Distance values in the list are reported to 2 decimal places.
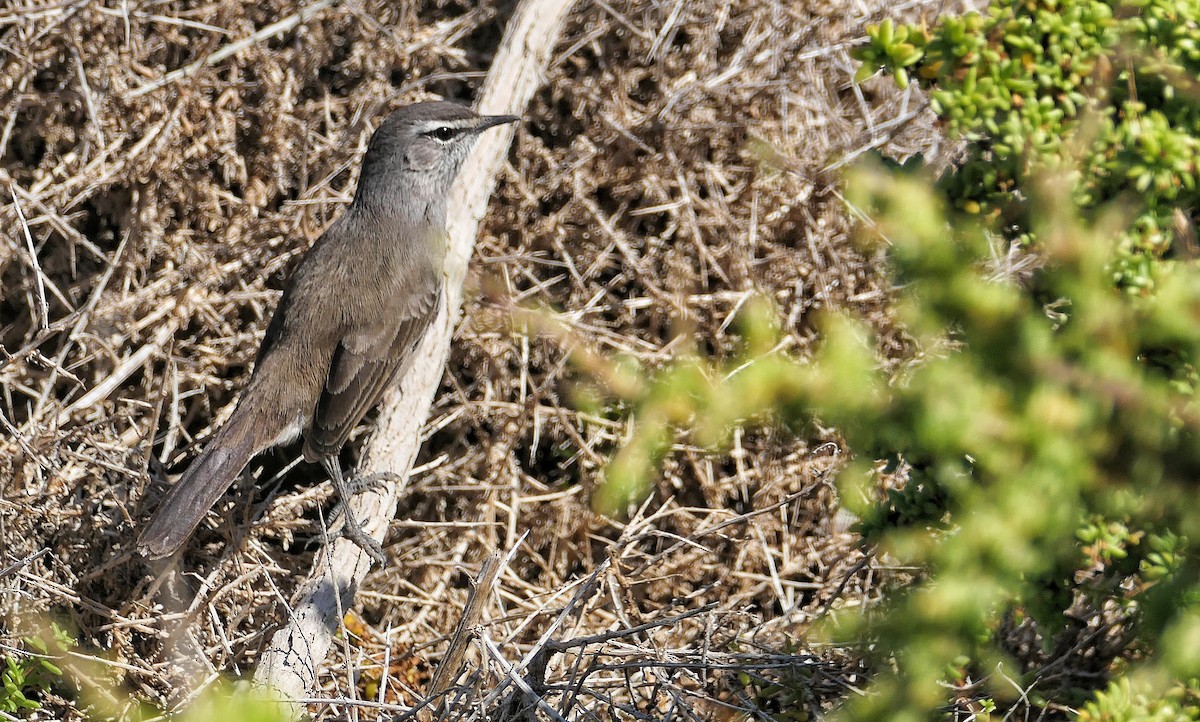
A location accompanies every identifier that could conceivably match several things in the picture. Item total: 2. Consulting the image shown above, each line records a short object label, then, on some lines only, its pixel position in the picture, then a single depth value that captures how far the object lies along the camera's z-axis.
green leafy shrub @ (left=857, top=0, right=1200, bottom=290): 5.06
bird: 10.70
